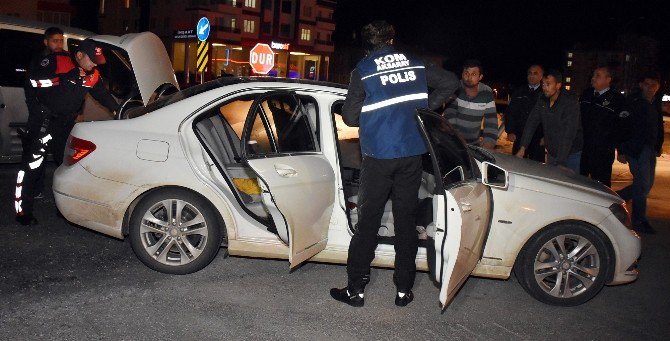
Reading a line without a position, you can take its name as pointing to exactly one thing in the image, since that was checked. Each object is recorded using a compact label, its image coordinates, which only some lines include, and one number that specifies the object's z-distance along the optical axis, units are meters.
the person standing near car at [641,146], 7.09
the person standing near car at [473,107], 6.49
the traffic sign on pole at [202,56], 16.69
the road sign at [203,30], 16.51
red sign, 20.20
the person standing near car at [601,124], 6.91
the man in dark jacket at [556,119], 6.50
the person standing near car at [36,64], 6.05
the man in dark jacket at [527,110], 7.33
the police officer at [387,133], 4.14
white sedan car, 4.62
